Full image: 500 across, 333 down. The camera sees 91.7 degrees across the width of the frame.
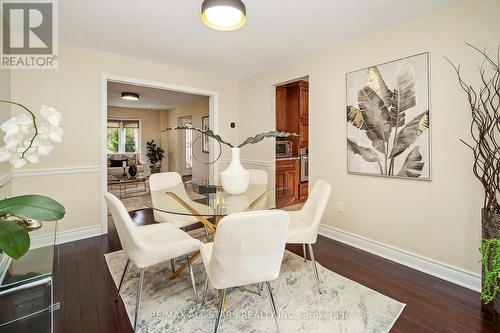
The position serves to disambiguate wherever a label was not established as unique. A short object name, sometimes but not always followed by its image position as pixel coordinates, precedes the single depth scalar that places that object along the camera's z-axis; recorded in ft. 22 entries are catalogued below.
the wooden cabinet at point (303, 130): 15.79
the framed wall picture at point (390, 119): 7.32
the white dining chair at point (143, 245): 4.92
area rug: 5.12
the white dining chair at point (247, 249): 3.88
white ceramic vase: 7.19
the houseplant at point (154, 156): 28.02
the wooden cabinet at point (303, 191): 16.17
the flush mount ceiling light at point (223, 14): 5.29
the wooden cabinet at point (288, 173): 14.34
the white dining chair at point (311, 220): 6.13
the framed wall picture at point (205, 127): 22.00
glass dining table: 5.86
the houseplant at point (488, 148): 5.10
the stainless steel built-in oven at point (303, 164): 16.11
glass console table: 3.51
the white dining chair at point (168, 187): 7.79
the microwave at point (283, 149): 14.96
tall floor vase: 5.01
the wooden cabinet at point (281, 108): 14.62
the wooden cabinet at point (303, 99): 15.55
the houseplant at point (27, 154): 2.40
